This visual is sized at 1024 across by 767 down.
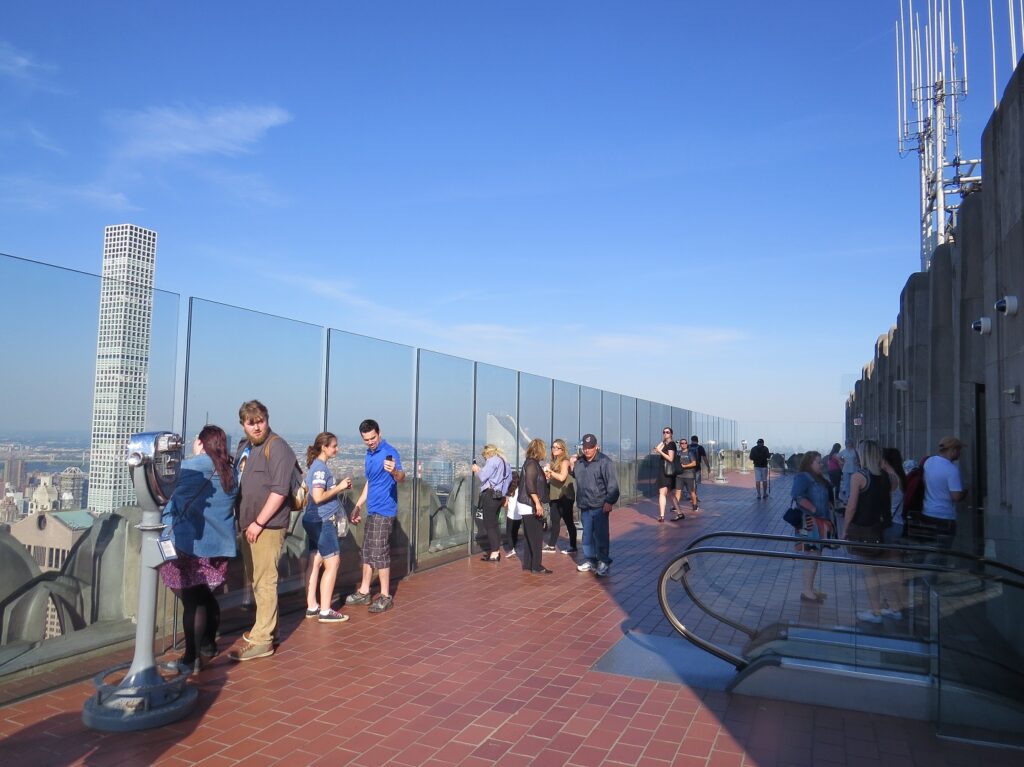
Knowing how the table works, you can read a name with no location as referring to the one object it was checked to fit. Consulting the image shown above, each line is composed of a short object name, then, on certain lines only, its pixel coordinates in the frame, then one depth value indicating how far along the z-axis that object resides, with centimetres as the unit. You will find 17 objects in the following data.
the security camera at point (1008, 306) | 659
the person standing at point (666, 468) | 1542
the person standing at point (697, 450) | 1833
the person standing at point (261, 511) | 560
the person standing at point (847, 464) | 770
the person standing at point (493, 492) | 1019
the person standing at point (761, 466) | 2133
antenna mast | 2609
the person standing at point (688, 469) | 1680
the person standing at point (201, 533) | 521
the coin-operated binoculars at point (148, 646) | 430
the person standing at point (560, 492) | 1030
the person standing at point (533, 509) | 941
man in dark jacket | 926
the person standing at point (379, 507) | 721
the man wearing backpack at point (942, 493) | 727
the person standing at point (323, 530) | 673
